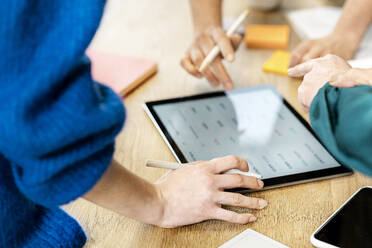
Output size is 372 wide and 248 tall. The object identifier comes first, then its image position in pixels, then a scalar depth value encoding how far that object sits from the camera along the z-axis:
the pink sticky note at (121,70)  0.95
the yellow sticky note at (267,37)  1.10
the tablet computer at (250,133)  0.69
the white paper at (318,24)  1.04
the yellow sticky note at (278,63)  1.00
